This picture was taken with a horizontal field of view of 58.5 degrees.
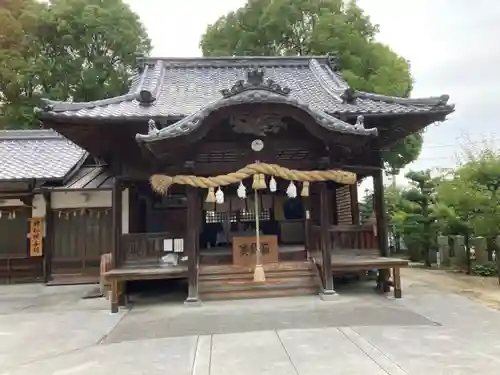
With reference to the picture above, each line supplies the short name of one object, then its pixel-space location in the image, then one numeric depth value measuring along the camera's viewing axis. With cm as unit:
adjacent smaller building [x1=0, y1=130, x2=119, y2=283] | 1284
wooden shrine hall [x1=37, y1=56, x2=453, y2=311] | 827
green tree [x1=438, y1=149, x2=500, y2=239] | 1210
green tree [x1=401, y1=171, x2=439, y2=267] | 1645
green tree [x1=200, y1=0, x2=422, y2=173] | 1834
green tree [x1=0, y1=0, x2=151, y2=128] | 2083
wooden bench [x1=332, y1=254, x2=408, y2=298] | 886
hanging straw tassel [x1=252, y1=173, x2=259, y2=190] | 845
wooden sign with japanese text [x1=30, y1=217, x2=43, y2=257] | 1294
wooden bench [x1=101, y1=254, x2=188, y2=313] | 831
